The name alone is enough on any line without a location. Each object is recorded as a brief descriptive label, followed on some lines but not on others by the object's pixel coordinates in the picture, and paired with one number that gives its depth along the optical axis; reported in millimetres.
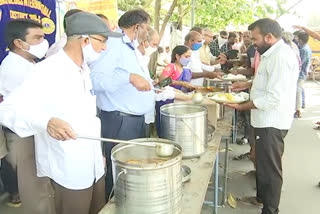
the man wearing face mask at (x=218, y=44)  7062
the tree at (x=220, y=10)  7188
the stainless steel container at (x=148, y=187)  1203
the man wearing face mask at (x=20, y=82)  2217
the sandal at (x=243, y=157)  4504
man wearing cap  1451
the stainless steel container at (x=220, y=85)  3364
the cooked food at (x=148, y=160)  1478
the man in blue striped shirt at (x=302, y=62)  6527
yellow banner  4339
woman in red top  3610
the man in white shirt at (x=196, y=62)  4445
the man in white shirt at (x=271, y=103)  2471
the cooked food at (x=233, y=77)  4637
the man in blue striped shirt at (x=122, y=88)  2172
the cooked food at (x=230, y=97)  2837
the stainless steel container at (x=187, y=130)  1875
